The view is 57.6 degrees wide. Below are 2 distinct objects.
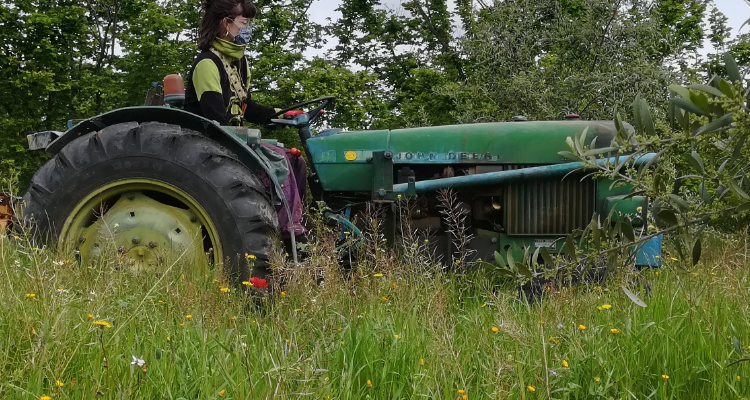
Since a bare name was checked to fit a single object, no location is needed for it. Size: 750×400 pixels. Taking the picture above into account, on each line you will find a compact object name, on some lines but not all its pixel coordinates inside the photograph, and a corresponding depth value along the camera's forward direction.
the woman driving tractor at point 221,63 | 3.71
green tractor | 3.34
